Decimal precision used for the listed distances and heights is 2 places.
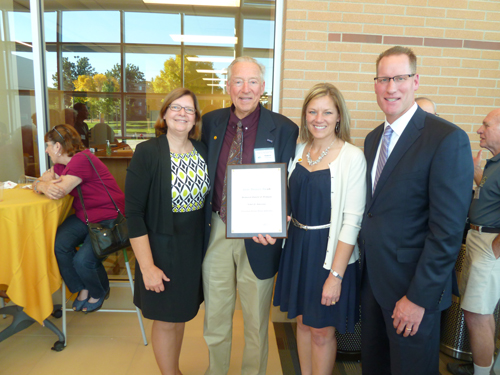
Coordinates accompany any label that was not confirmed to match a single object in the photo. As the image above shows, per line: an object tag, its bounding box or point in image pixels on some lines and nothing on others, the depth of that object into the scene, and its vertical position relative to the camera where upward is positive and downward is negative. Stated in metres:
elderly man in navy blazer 1.99 -0.72
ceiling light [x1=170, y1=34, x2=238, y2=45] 4.59 +1.31
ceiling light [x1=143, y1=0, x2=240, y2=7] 4.51 +1.79
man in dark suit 1.38 -0.35
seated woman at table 2.82 -0.75
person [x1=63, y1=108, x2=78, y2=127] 4.22 +0.11
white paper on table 3.10 -0.61
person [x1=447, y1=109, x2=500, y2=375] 2.22 -0.85
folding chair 2.77 -1.61
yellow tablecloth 2.48 -1.02
